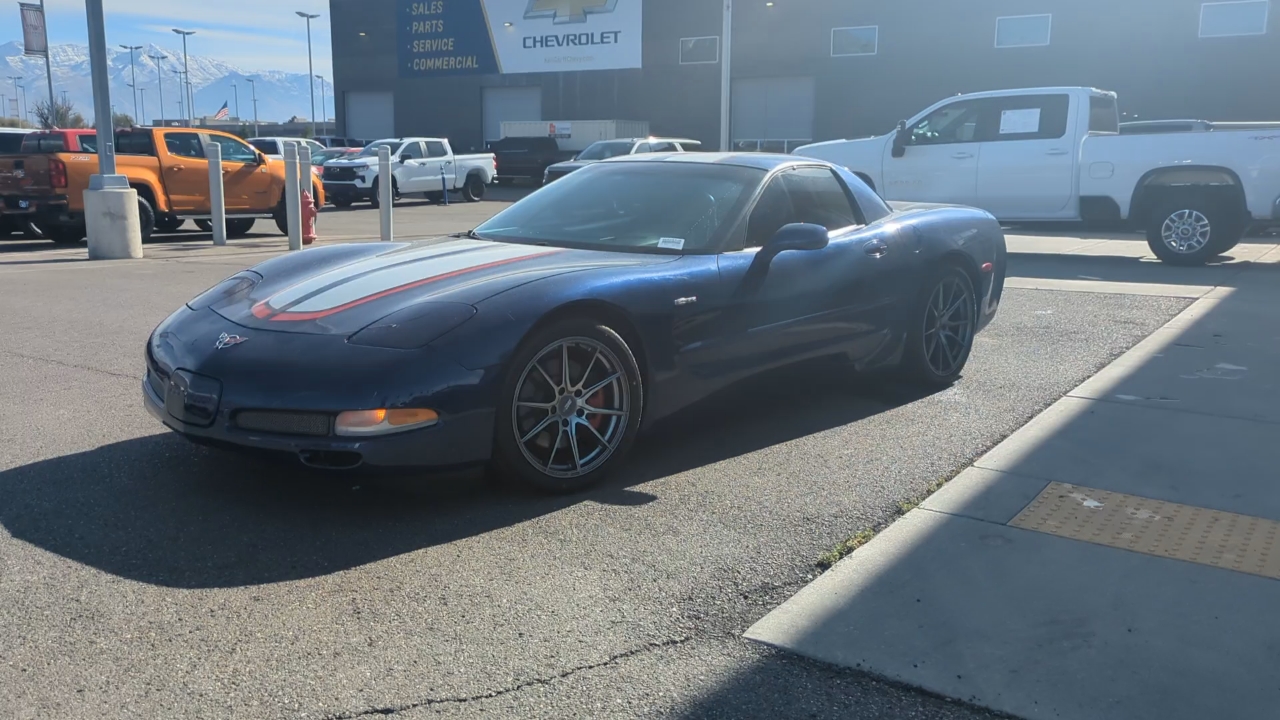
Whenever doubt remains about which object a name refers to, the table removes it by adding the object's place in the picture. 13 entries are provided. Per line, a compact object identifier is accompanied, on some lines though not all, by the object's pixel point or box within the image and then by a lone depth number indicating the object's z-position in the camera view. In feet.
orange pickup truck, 45.80
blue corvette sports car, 12.02
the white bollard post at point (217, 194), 46.03
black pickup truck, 108.88
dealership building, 98.68
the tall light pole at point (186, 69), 225.15
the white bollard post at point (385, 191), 47.29
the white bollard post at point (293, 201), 46.39
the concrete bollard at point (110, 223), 41.91
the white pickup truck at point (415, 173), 84.53
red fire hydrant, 49.85
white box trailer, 115.24
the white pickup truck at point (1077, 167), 37.63
